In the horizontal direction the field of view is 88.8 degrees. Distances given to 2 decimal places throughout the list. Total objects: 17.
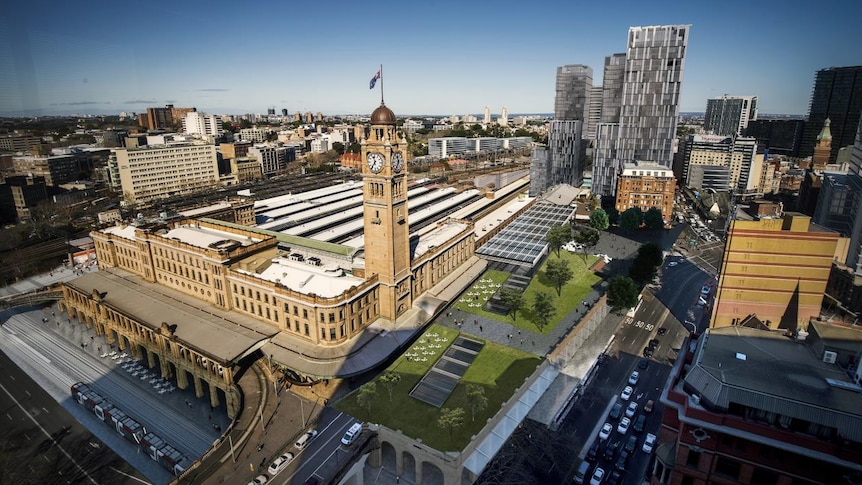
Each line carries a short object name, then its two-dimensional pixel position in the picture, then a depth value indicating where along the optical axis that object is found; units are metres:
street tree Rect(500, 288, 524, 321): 72.94
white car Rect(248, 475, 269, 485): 41.56
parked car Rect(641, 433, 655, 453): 50.84
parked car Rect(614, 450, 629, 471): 48.34
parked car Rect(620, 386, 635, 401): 59.72
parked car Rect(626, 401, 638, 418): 56.21
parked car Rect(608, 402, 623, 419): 56.88
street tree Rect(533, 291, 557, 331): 70.94
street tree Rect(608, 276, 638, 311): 78.50
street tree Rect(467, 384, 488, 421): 49.66
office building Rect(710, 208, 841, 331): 62.09
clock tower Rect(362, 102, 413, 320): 63.19
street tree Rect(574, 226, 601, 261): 103.00
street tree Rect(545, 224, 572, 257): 100.00
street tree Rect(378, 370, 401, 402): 53.22
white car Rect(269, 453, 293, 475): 43.34
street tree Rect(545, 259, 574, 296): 84.62
